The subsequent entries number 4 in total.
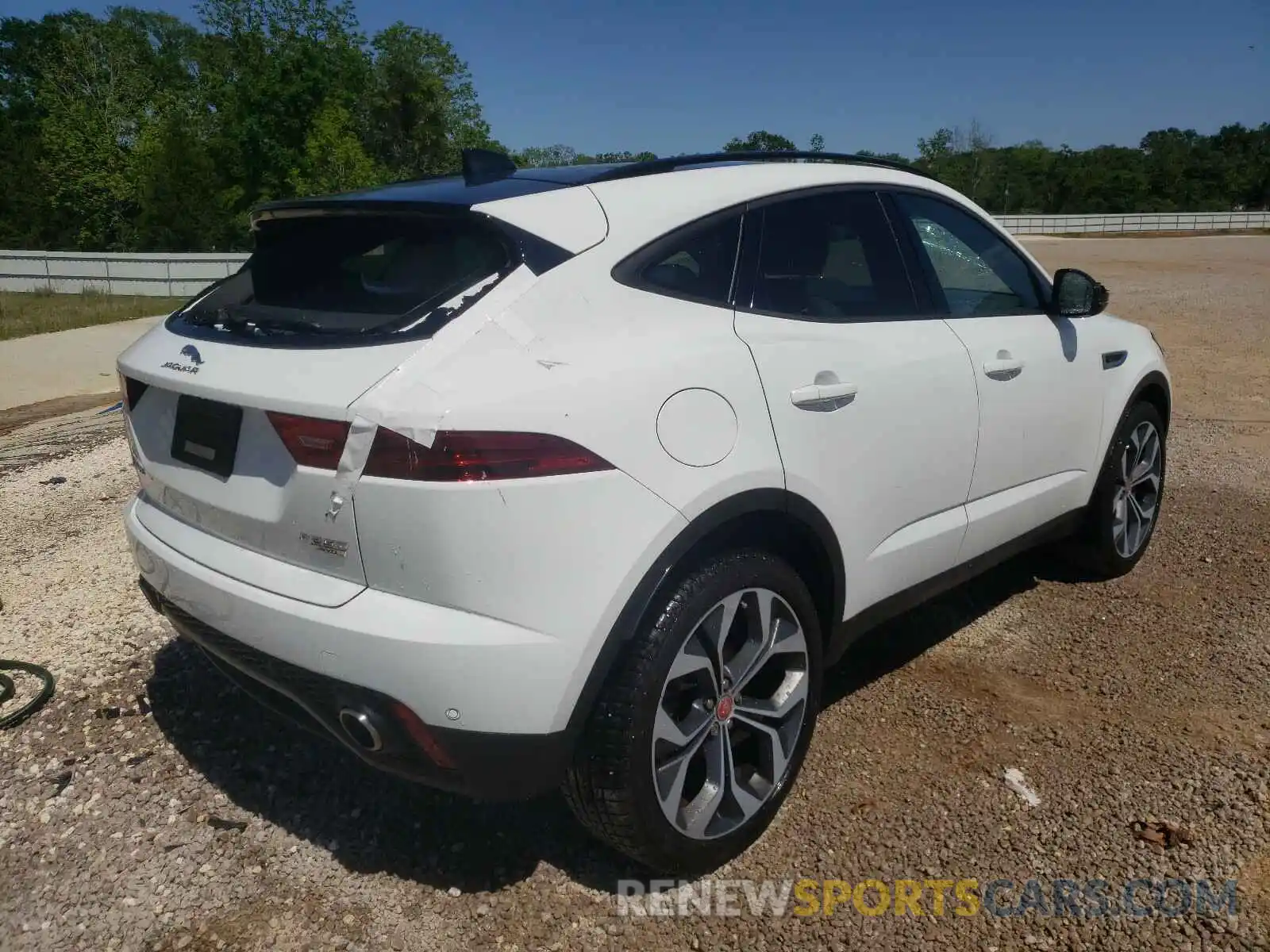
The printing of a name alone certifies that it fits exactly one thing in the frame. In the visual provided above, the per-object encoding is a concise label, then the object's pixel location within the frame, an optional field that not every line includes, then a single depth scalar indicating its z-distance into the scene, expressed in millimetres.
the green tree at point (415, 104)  49062
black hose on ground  3318
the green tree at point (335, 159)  36938
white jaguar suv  2047
